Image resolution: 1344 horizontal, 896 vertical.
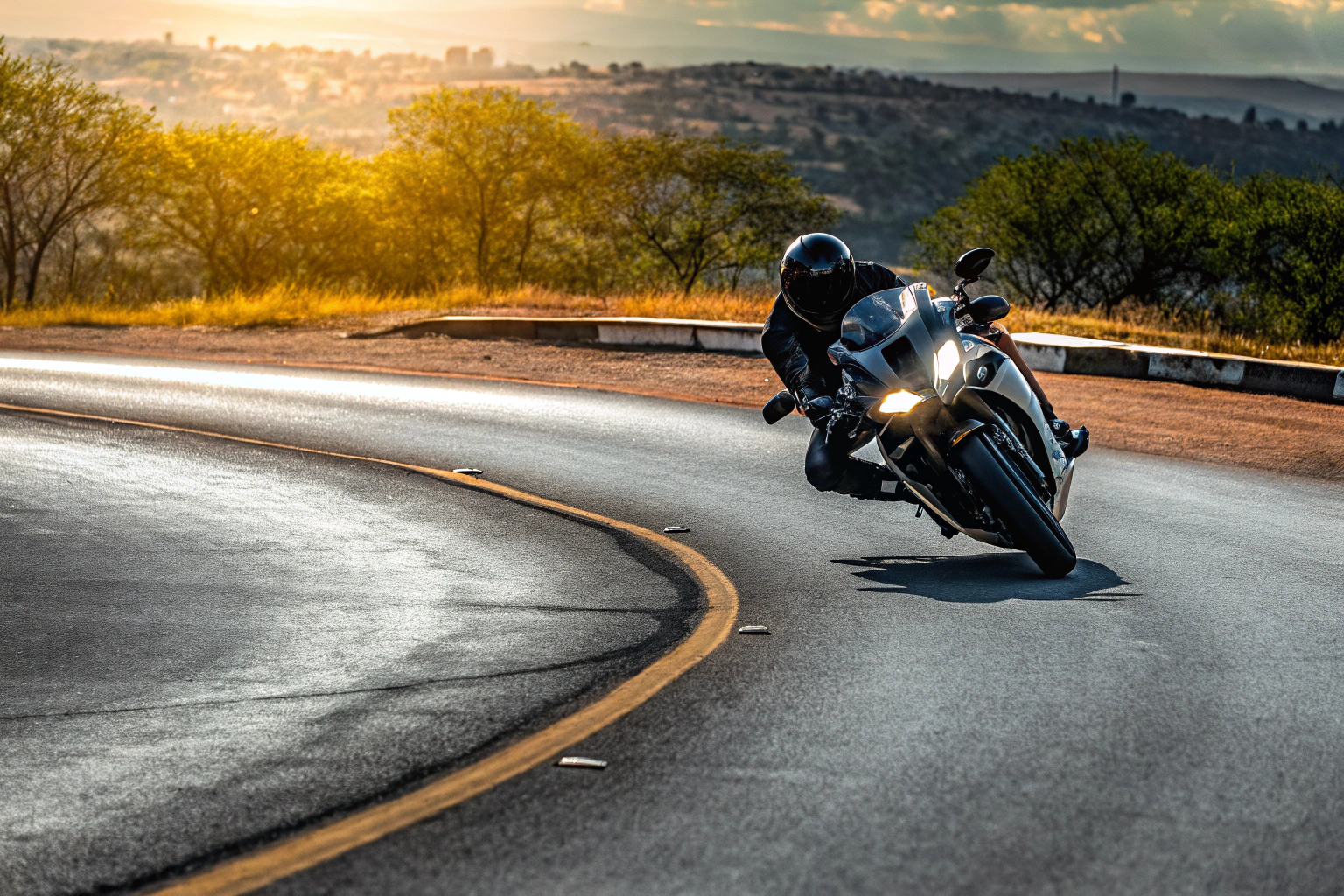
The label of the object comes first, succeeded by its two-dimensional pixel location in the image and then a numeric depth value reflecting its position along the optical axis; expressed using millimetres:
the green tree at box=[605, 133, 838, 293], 44562
